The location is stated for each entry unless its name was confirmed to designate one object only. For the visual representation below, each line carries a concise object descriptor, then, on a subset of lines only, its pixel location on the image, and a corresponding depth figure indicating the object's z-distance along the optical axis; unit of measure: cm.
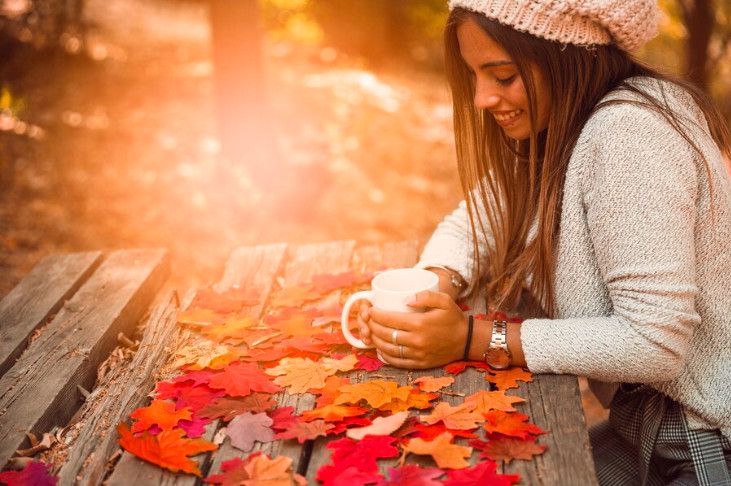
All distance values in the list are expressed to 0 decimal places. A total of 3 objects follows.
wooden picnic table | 168
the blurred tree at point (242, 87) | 530
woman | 184
